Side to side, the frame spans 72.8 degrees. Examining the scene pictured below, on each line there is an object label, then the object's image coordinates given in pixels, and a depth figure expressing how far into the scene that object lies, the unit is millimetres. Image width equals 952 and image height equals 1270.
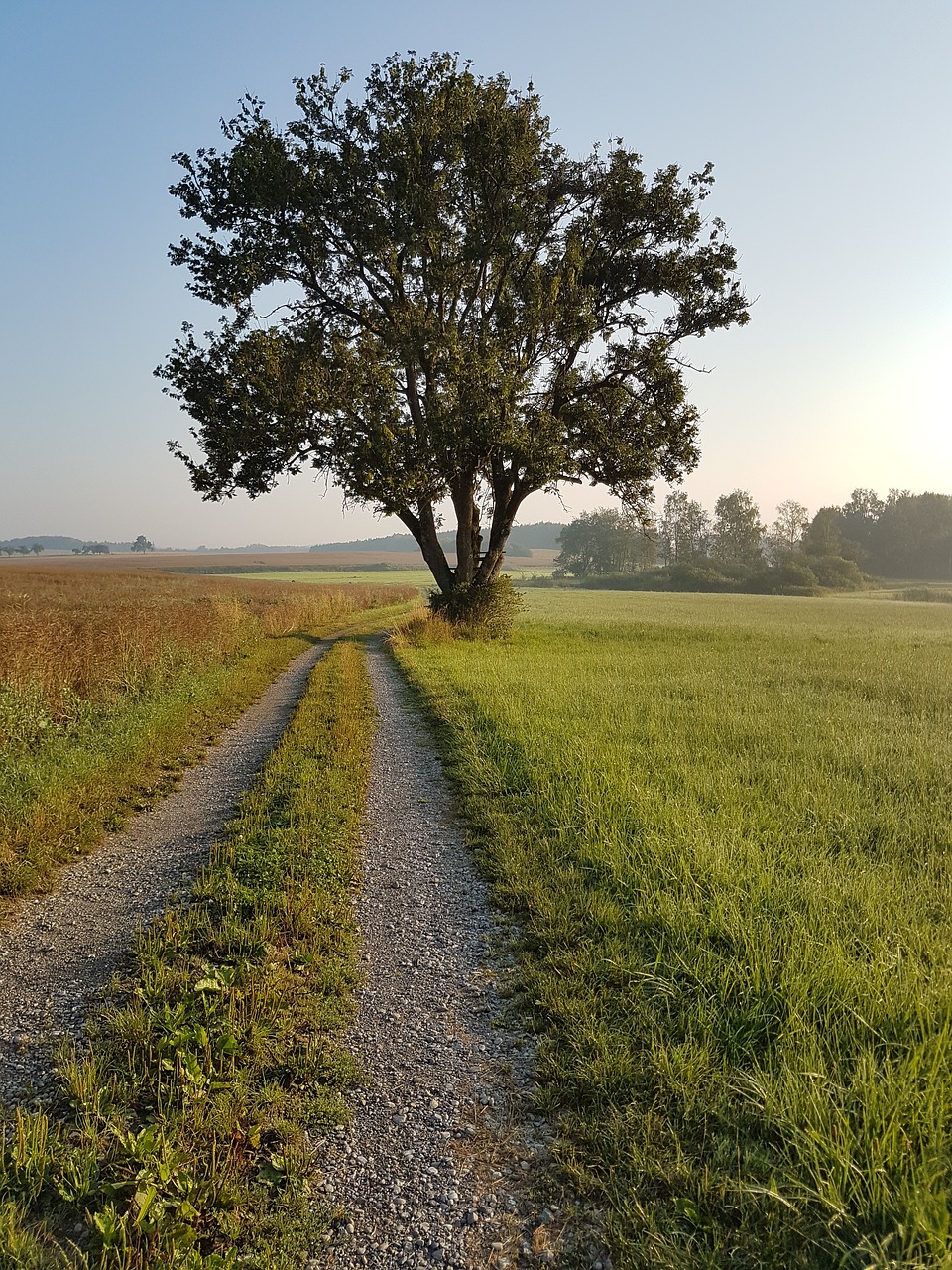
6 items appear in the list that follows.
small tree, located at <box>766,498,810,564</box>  113000
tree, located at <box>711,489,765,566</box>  107688
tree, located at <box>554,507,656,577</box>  120188
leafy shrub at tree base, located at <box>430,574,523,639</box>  23312
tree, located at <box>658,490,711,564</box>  118312
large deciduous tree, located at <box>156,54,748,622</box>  18859
